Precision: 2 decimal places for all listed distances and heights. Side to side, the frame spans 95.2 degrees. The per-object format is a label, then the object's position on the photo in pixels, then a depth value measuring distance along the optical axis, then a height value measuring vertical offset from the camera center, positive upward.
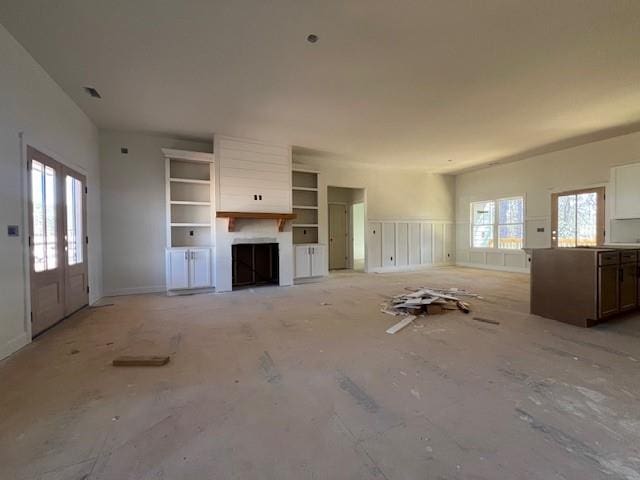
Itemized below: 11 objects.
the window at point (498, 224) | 7.99 +0.28
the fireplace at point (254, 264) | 6.52 -0.67
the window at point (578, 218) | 6.29 +0.34
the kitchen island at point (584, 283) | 3.37 -0.62
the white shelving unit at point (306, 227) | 6.70 +0.20
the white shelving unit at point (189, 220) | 5.38 +0.32
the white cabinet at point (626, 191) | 5.21 +0.76
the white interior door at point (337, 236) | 8.96 -0.05
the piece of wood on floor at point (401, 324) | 3.32 -1.09
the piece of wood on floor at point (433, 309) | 4.02 -1.04
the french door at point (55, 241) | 3.23 -0.05
